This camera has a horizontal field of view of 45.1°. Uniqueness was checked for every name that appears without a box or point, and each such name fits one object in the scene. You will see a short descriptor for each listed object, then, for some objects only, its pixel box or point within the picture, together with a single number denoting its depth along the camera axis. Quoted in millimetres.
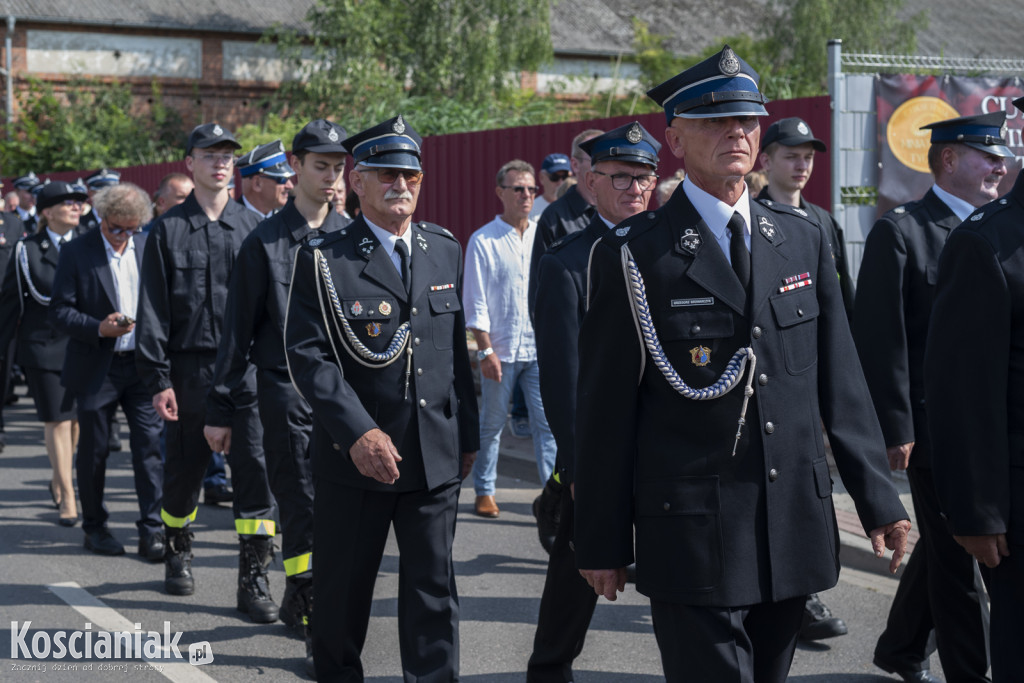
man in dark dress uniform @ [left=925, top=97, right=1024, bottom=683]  3316
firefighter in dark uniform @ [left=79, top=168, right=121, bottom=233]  11930
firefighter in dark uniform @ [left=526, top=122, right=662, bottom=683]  4426
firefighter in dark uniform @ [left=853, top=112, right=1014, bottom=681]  4625
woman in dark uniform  8203
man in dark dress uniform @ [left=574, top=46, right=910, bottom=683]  3053
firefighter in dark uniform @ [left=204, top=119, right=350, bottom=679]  5535
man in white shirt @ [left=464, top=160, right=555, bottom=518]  8055
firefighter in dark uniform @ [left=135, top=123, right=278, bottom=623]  6488
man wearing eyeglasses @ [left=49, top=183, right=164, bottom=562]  7293
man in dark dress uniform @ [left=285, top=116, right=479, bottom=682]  4281
